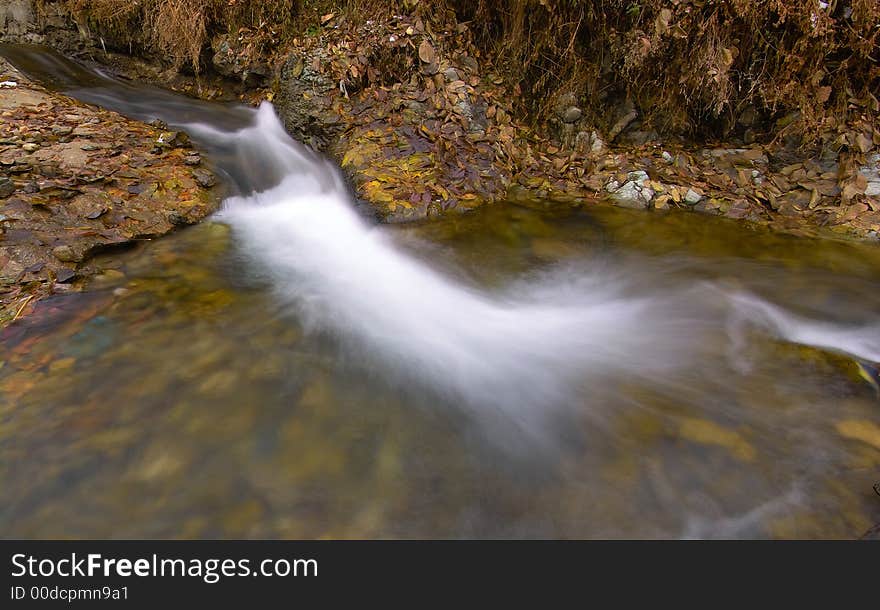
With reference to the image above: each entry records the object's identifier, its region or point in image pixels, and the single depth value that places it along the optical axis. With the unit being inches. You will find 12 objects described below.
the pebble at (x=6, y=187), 158.3
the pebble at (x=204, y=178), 196.2
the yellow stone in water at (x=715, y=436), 95.9
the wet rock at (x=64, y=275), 136.4
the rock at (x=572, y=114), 227.3
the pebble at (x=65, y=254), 143.6
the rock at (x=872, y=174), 187.2
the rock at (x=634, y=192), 206.1
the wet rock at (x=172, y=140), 213.5
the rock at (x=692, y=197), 201.9
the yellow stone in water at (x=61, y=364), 110.2
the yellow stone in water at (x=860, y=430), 97.2
